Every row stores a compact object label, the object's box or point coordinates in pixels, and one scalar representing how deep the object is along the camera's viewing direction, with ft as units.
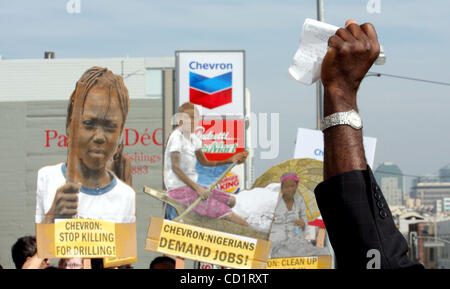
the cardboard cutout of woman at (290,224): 29.30
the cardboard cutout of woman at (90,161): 28.12
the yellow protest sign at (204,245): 26.12
